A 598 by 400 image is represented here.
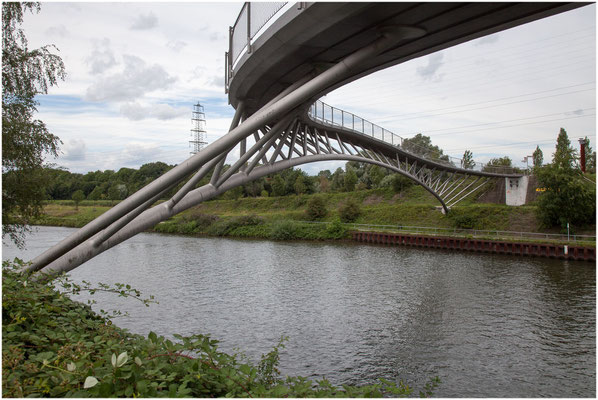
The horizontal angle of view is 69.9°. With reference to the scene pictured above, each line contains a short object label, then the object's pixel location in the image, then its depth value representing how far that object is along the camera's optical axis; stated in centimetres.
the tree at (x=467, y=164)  4021
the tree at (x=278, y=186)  6359
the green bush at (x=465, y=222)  3709
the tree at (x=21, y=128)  970
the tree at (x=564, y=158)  3066
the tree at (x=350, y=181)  5928
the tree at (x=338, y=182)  6386
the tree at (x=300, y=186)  6303
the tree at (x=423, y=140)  7275
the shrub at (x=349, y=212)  4538
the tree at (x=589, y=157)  5642
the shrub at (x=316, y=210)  4756
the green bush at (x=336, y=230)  4088
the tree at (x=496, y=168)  4238
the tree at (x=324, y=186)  6650
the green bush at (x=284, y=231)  4138
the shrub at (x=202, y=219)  4834
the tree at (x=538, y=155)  5616
